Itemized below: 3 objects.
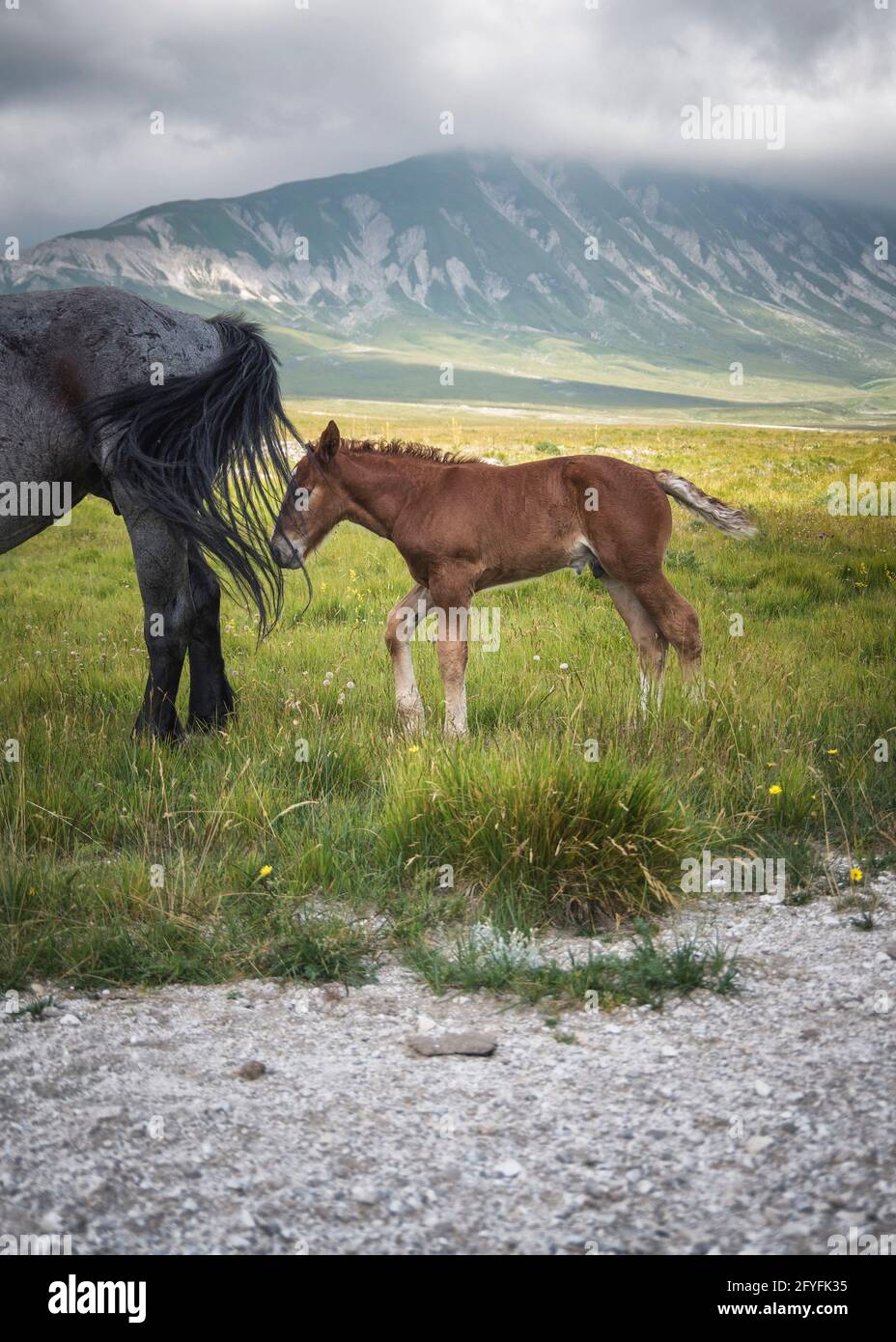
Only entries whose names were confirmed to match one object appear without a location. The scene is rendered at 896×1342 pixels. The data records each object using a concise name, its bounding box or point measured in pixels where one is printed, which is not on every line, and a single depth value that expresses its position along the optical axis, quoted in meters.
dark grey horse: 6.53
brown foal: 7.47
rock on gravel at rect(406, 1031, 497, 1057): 3.81
